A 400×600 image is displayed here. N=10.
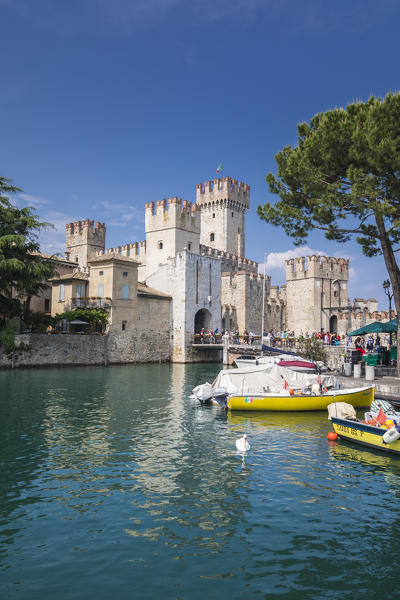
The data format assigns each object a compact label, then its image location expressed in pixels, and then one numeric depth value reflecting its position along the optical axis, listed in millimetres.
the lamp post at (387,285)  31375
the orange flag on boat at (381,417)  11578
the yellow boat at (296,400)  16131
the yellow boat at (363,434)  10945
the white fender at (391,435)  10625
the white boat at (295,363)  22156
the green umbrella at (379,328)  21641
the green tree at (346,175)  15648
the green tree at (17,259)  29297
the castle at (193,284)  37438
